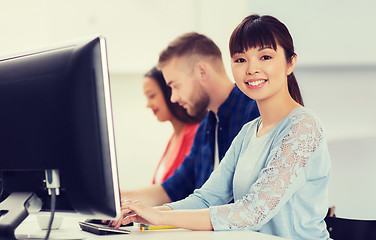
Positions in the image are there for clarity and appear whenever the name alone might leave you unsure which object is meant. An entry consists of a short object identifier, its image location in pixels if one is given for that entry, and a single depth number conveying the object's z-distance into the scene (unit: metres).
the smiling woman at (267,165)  1.65
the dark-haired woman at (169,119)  2.95
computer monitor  1.44
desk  1.57
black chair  1.77
